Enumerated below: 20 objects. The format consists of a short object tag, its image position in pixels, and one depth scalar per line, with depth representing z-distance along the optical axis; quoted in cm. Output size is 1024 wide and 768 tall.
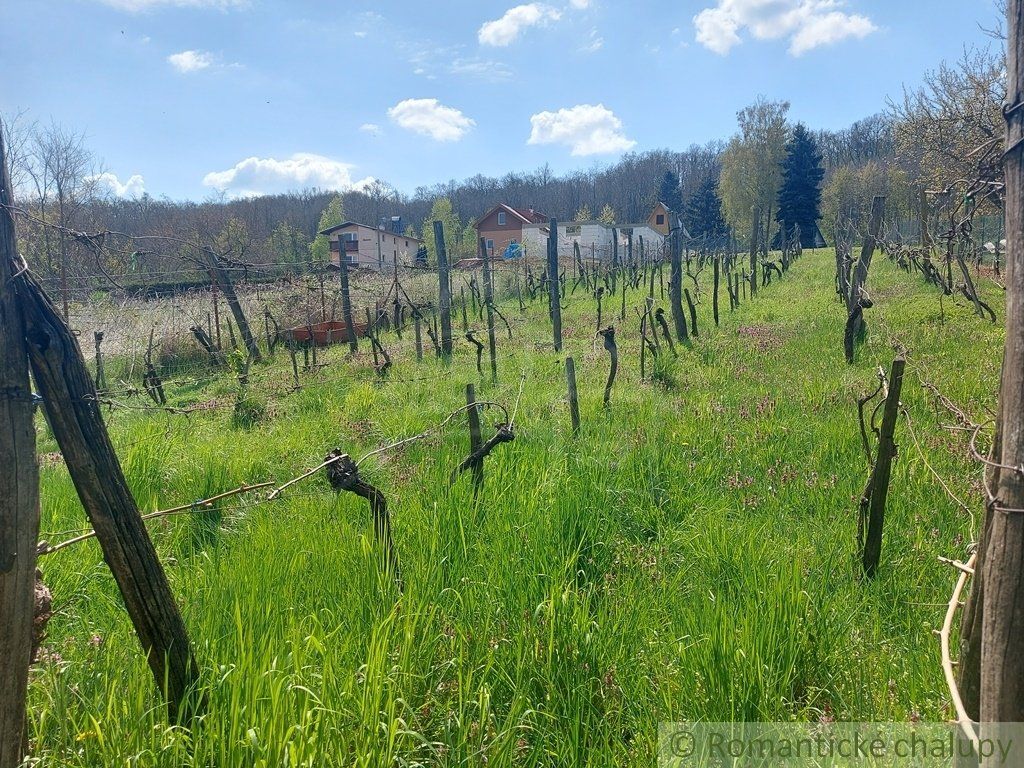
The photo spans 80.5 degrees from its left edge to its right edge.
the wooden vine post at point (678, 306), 1189
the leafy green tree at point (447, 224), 7119
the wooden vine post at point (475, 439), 398
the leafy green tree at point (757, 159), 5416
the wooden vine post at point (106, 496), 172
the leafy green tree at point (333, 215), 7444
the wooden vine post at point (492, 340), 927
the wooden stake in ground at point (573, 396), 590
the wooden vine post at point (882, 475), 302
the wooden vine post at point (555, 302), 1173
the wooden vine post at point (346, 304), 1227
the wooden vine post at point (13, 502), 164
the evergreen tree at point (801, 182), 5375
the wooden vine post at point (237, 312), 1218
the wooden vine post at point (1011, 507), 134
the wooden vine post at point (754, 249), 2025
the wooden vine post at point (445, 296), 1148
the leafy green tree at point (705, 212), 6600
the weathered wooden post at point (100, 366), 1091
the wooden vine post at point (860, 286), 818
